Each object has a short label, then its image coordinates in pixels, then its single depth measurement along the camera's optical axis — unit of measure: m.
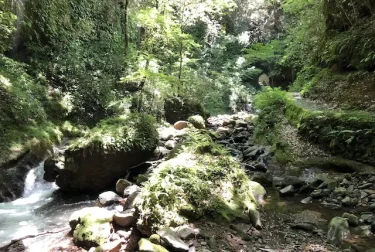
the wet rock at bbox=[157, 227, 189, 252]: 3.38
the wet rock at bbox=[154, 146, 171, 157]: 7.62
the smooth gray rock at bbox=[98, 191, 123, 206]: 5.57
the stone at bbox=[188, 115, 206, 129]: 11.16
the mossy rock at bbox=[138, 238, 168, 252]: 3.29
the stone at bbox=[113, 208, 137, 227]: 4.18
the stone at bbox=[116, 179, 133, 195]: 6.14
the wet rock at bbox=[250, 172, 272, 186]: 6.00
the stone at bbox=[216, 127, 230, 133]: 10.99
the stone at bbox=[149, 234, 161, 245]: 3.49
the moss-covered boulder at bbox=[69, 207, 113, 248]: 4.03
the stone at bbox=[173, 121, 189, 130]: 10.74
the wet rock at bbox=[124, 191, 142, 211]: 4.78
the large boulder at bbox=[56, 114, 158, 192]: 6.69
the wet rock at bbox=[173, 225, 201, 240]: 3.62
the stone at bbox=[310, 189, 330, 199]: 5.28
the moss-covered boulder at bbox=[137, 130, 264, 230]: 3.94
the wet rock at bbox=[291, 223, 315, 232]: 4.16
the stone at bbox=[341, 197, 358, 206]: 4.81
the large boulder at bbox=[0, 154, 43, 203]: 6.49
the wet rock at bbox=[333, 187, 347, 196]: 5.14
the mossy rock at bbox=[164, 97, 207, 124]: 11.76
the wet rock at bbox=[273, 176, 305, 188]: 5.77
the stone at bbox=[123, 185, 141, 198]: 5.72
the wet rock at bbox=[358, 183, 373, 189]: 5.17
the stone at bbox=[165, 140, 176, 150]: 8.23
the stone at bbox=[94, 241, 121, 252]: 3.67
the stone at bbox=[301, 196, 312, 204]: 5.18
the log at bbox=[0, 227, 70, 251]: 4.34
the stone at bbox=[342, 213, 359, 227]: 4.14
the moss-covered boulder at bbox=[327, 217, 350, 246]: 3.80
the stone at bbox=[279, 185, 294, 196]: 5.49
